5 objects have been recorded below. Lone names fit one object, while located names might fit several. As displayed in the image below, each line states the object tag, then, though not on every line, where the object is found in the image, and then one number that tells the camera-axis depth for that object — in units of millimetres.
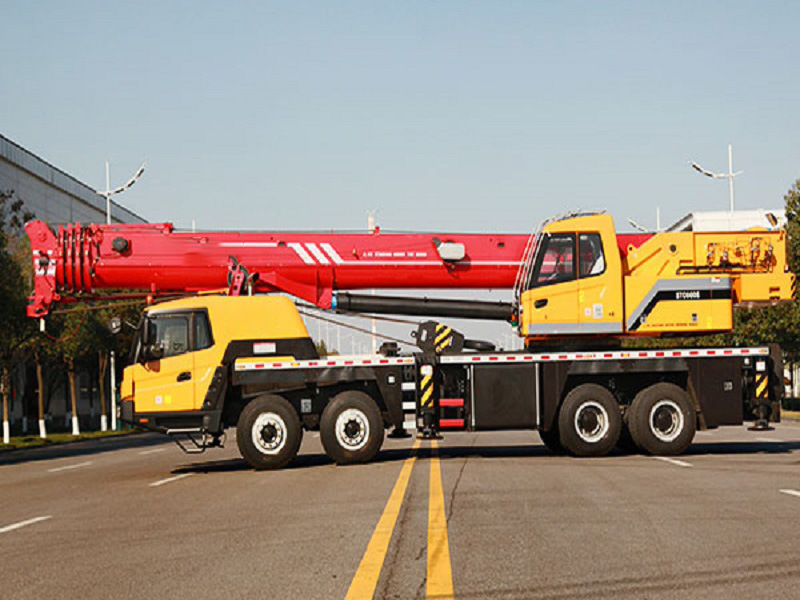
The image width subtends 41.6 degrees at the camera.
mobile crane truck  18578
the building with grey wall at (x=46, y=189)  58781
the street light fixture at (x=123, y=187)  53922
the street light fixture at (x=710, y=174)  62728
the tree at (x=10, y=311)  33031
